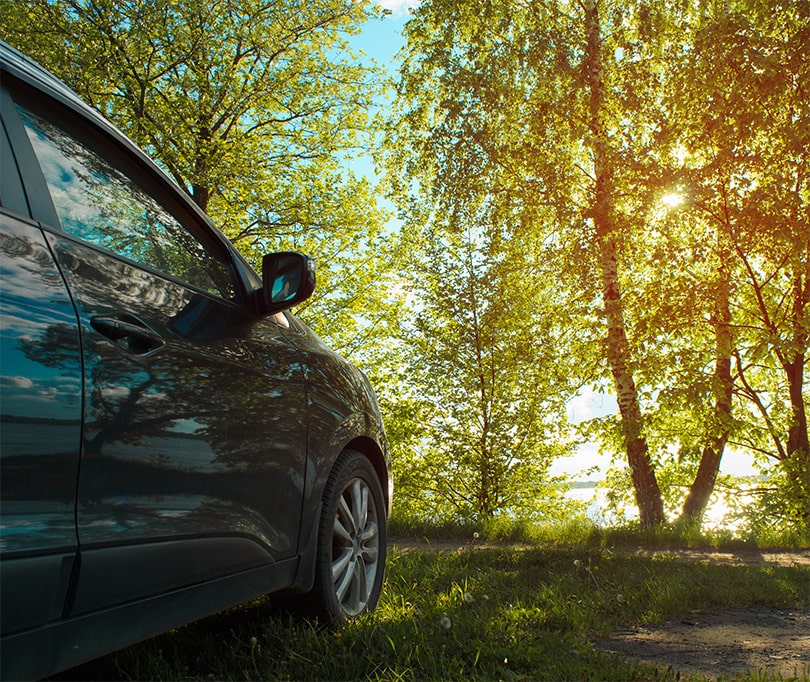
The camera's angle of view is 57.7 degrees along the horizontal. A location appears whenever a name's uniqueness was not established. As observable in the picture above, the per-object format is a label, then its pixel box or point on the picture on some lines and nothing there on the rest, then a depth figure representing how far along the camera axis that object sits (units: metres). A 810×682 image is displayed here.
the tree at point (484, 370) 13.83
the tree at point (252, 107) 15.20
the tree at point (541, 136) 11.95
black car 1.61
